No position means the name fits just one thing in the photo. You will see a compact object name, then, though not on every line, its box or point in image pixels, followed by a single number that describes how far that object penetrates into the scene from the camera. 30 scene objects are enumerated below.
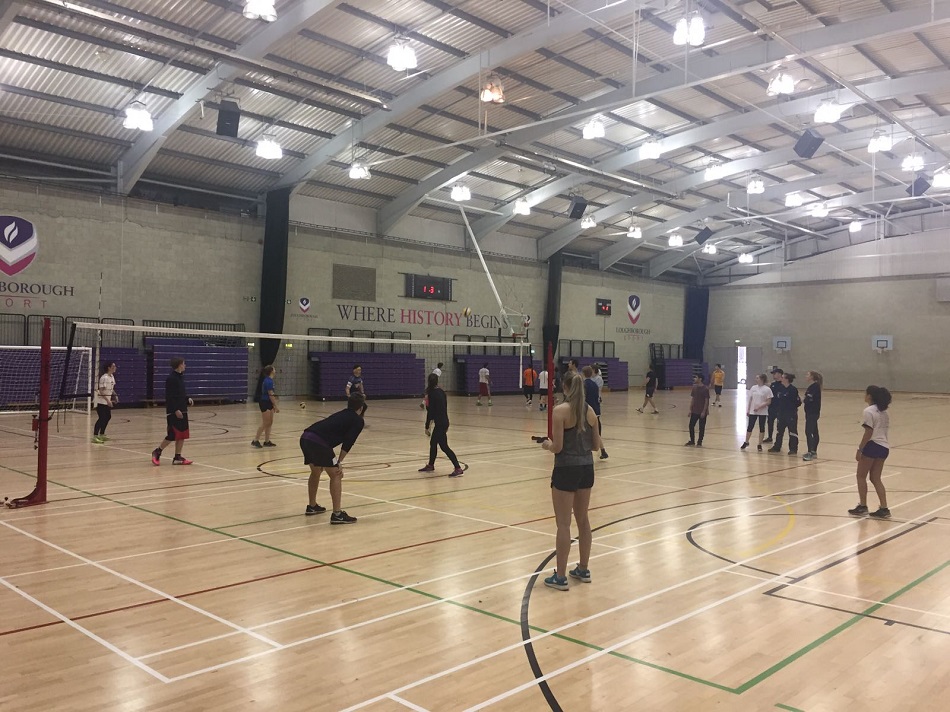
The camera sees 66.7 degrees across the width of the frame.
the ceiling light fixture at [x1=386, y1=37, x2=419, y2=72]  15.85
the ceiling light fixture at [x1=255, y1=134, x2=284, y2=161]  20.03
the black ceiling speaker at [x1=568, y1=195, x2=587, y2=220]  30.09
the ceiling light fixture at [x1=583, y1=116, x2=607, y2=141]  20.47
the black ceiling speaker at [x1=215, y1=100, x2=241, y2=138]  18.98
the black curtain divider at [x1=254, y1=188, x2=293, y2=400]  26.72
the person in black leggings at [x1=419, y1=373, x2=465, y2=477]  11.35
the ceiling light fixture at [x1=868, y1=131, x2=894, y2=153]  21.66
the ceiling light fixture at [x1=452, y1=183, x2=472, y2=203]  26.31
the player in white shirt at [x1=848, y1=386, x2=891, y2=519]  8.36
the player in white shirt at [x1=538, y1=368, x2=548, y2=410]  25.47
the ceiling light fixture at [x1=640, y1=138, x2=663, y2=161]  24.11
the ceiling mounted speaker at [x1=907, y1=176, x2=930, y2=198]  28.95
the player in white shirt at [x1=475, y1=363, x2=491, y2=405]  27.81
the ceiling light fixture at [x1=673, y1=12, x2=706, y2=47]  14.41
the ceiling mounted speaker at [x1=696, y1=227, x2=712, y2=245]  37.01
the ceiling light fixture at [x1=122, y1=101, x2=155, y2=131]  18.07
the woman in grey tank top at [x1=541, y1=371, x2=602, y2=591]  5.91
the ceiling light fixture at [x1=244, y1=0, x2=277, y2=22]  13.05
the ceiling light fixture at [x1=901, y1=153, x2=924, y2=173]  25.05
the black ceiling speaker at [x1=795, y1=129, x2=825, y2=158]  22.39
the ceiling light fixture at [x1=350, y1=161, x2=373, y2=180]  22.06
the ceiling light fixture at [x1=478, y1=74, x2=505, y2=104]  17.44
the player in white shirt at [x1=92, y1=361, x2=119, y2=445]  15.24
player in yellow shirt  28.23
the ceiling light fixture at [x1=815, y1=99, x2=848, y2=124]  17.80
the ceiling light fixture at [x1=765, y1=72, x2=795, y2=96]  16.53
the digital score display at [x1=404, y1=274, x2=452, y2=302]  31.88
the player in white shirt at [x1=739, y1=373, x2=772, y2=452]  14.72
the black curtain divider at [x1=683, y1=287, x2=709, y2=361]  46.94
